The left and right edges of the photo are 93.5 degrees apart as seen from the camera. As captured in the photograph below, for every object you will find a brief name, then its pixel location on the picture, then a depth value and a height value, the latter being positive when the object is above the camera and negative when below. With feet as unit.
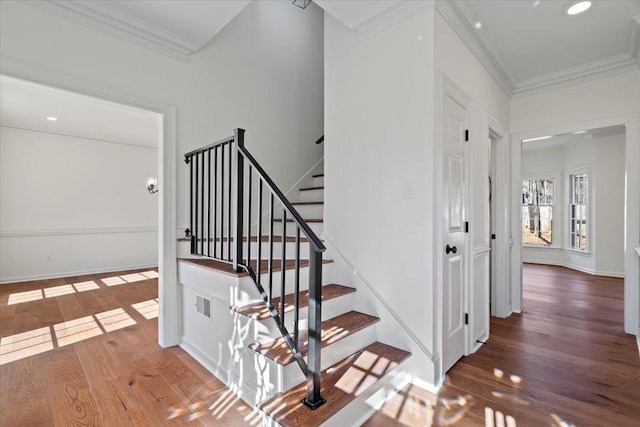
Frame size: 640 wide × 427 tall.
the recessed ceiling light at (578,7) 7.20 +5.01
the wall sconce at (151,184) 18.50 +1.78
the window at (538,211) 23.86 +0.03
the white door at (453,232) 7.12 -0.51
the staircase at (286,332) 5.11 -2.60
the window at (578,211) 20.79 +0.02
